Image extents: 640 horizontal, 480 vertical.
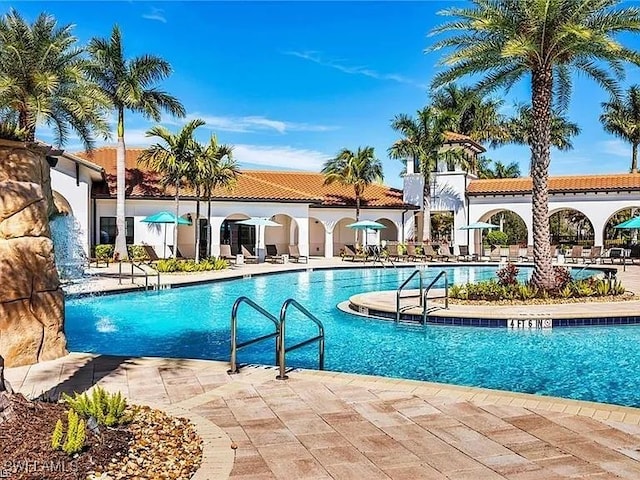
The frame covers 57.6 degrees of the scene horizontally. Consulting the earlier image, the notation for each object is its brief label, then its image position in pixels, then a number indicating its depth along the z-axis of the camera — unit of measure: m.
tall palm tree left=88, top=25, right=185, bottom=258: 26.30
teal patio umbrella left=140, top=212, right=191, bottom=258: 26.25
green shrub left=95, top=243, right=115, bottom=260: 27.59
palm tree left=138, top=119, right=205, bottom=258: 24.53
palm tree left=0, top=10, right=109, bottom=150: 20.11
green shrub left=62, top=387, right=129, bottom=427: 4.68
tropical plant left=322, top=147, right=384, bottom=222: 33.12
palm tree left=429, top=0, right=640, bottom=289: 14.04
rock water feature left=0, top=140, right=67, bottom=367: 7.43
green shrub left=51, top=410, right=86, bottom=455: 4.02
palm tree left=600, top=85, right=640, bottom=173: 42.94
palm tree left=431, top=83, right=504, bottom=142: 42.94
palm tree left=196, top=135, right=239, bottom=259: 24.75
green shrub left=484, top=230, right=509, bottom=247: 42.44
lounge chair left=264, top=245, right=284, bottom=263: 32.07
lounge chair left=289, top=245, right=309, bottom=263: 31.57
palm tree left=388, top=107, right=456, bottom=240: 33.28
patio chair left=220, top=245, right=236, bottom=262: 29.64
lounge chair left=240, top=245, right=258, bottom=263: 30.67
